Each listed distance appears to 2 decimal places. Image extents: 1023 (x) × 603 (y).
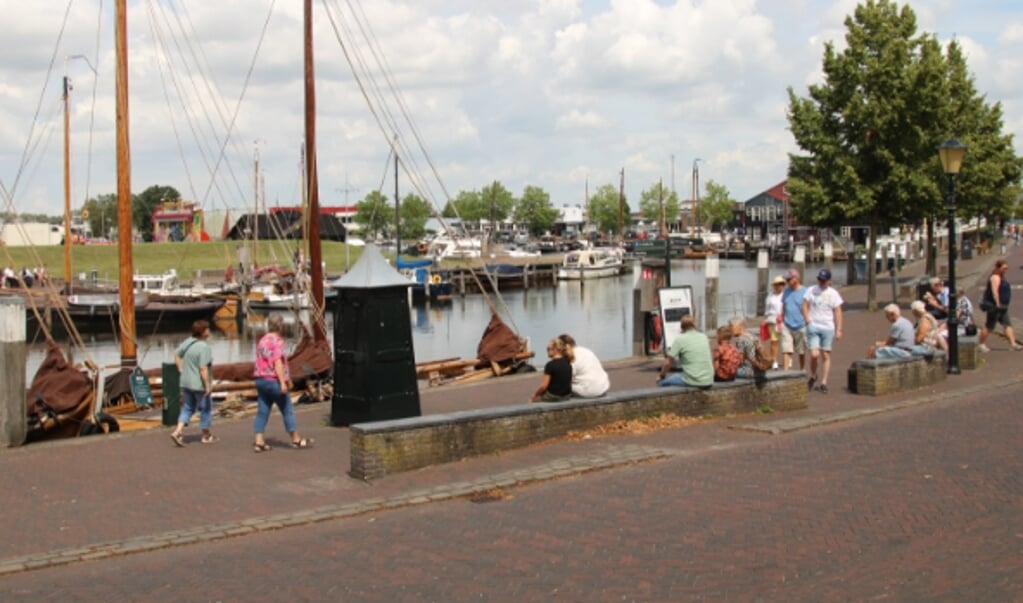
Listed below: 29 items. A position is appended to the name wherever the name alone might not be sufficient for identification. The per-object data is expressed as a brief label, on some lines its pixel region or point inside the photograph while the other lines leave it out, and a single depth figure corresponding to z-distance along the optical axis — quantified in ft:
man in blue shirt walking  52.21
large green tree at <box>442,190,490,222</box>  525.75
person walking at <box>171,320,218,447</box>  38.96
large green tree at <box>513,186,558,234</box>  544.21
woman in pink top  37.83
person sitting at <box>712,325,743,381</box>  43.86
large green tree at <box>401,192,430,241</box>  470.39
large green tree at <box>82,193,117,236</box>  474.25
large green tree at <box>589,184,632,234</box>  531.91
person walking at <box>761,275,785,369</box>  55.52
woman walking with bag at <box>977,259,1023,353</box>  64.80
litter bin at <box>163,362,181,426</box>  45.27
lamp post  54.24
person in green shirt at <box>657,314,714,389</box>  42.11
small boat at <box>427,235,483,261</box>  294.66
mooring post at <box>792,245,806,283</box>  142.57
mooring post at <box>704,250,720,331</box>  82.43
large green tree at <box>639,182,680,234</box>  523.91
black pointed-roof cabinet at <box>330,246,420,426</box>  42.52
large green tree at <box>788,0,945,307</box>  96.53
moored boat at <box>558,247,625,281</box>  271.69
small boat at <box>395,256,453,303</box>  212.84
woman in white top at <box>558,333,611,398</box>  39.78
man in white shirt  49.44
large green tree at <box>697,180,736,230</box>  508.53
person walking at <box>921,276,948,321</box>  61.72
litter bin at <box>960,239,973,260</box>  218.59
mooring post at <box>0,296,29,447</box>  39.70
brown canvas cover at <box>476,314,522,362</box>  67.92
